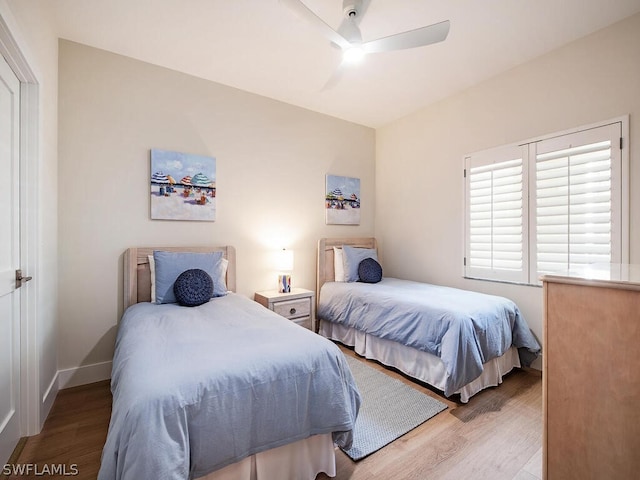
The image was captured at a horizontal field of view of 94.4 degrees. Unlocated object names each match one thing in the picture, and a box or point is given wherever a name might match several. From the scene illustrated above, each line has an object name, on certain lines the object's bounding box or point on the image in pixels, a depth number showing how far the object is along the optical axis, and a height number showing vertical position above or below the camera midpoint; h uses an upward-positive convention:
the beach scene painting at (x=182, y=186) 2.65 +0.50
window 2.23 +0.29
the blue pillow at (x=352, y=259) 3.47 -0.24
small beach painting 3.78 +0.51
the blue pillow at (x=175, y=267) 2.38 -0.24
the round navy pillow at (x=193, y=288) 2.27 -0.38
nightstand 2.93 -0.66
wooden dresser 0.92 -0.46
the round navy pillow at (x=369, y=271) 3.37 -0.37
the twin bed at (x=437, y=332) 2.07 -0.75
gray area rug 1.72 -1.17
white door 1.50 -0.11
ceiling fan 1.77 +1.29
